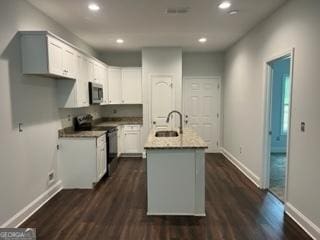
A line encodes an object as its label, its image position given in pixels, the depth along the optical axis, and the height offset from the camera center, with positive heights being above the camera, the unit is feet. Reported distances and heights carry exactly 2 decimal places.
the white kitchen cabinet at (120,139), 20.59 -3.10
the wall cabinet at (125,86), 21.68 +1.47
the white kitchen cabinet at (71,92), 13.76 +0.63
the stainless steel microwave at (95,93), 16.26 +0.70
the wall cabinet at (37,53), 10.45 +2.11
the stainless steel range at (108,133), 16.42 -2.12
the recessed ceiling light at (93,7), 10.96 +4.36
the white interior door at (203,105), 23.21 -0.25
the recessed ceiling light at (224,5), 10.99 +4.40
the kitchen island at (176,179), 10.54 -3.29
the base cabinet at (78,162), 13.84 -3.32
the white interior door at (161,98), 20.93 +0.38
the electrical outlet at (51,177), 12.77 -3.88
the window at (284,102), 22.88 +0.01
